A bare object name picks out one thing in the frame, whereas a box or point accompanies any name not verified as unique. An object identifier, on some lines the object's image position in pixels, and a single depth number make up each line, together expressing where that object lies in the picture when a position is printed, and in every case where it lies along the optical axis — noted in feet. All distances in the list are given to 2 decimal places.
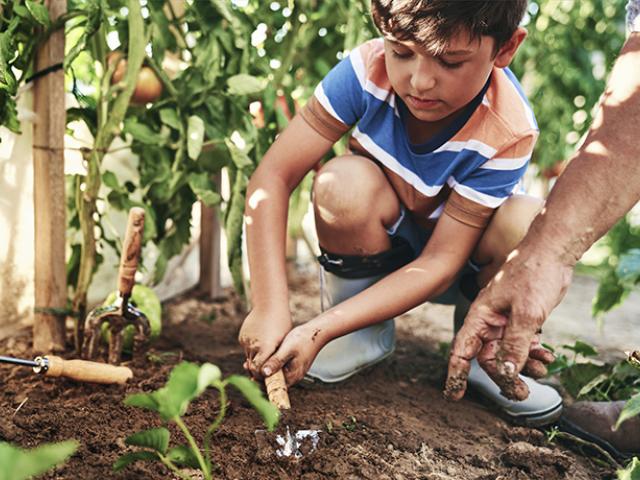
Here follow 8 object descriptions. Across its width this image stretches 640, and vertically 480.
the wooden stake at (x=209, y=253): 7.87
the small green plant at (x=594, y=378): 5.41
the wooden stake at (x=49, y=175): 4.98
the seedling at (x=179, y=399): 2.68
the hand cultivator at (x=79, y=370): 4.33
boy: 4.58
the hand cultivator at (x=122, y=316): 4.81
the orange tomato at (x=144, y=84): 5.80
